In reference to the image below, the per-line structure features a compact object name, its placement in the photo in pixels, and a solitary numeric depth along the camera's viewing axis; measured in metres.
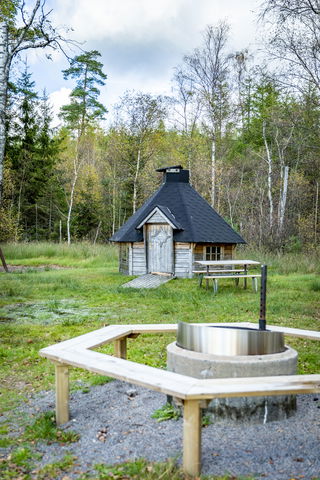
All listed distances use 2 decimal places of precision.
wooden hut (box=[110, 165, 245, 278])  16.88
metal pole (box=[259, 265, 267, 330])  4.46
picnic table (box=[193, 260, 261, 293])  12.75
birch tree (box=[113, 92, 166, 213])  26.88
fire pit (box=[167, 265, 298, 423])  4.00
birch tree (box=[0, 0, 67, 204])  10.37
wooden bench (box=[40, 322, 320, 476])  3.21
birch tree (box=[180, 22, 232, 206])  23.81
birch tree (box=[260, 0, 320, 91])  10.21
